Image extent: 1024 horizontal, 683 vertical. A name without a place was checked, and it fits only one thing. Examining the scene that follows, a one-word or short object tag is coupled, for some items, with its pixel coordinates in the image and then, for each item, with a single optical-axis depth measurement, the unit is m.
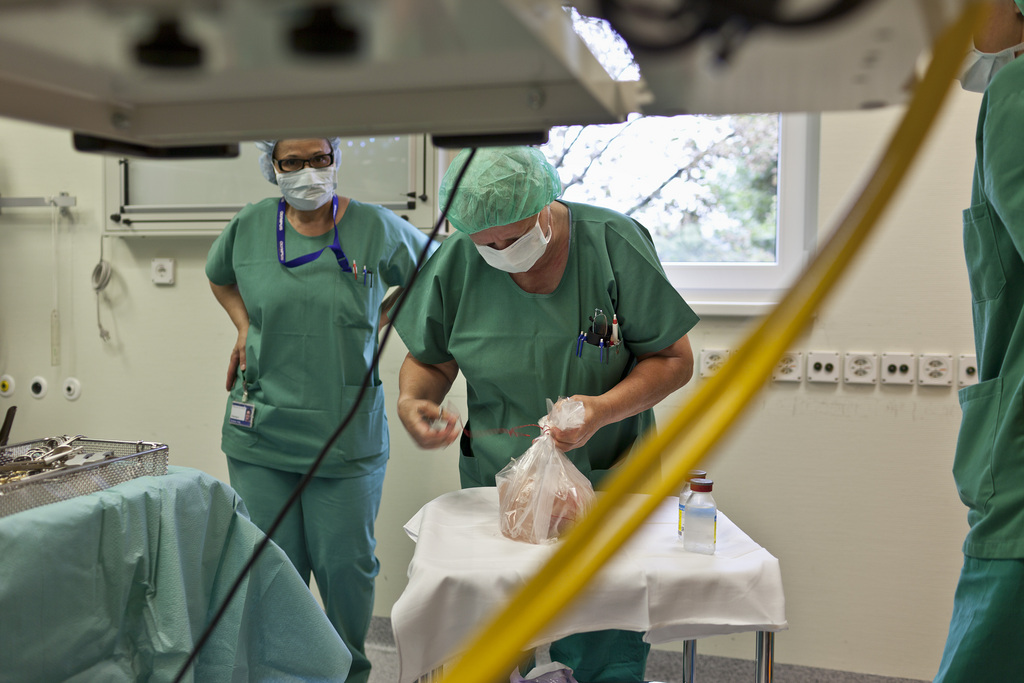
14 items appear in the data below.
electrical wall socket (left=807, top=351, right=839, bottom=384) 2.51
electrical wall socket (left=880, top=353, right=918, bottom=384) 2.46
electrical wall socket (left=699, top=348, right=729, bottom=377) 2.60
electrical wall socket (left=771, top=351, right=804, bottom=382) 2.53
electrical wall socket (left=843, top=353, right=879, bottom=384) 2.48
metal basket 1.33
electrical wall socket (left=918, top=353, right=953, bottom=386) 2.43
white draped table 1.23
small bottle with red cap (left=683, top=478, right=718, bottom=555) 1.37
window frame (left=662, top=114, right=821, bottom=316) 2.61
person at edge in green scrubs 1.06
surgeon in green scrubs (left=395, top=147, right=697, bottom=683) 1.59
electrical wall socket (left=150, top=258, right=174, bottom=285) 3.10
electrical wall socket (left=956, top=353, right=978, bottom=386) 2.42
